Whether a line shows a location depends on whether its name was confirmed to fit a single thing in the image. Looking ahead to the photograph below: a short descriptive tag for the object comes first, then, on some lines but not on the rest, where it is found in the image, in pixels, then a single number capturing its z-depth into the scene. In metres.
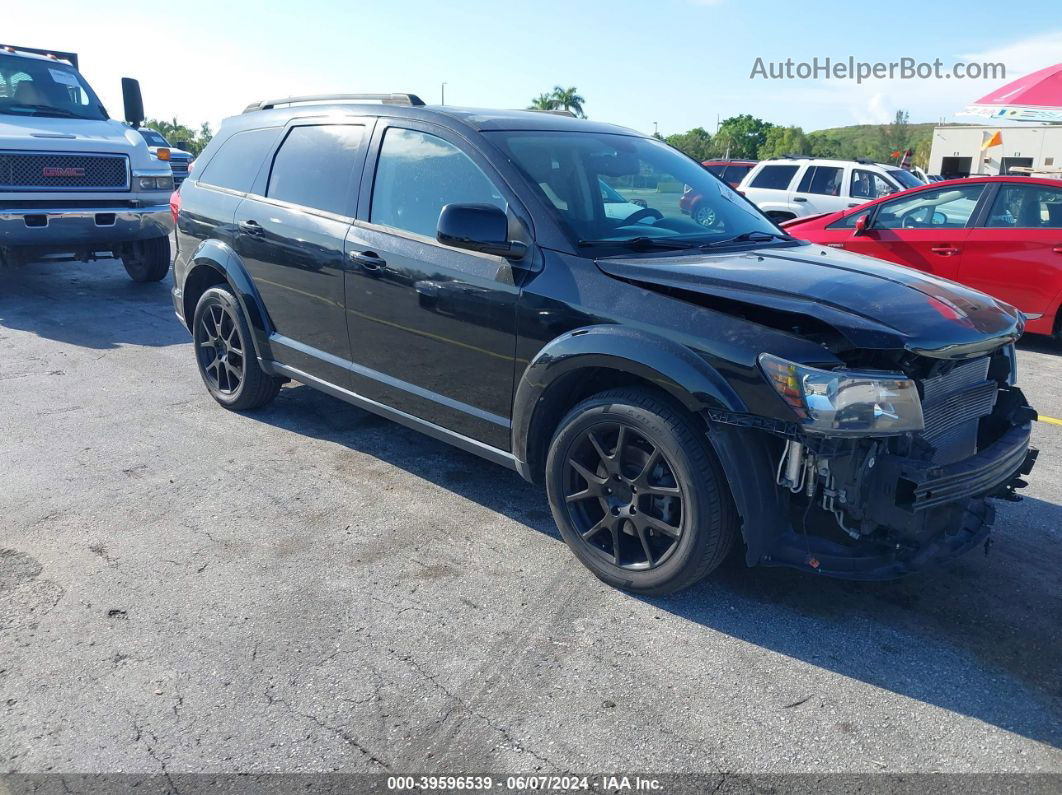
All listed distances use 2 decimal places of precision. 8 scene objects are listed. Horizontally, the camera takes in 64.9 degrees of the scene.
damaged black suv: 2.80
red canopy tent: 16.47
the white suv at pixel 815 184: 13.25
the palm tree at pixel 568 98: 67.47
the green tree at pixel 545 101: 68.14
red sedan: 7.48
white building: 37.94
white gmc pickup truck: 8.09
